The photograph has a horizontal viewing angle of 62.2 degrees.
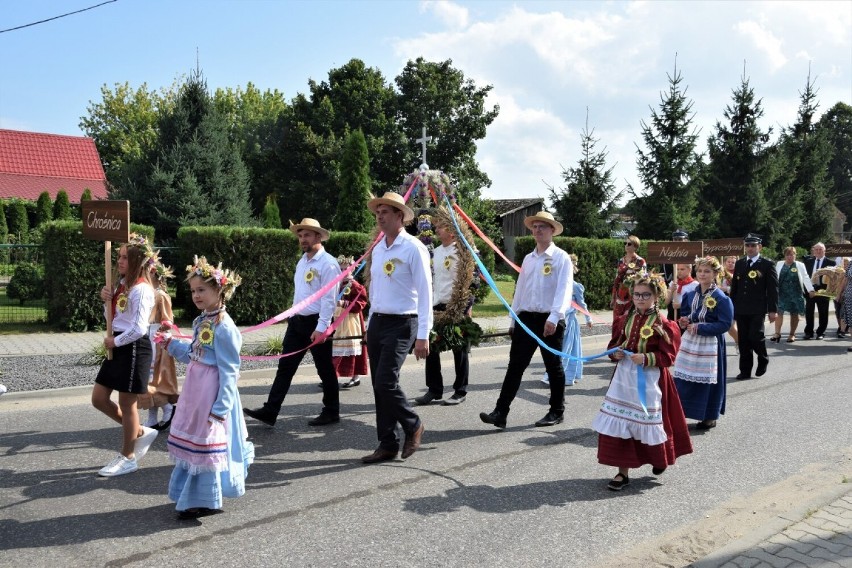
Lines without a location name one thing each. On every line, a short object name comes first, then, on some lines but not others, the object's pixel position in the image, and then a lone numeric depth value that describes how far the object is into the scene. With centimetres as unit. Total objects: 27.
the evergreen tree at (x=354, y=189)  2795
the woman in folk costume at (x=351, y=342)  905
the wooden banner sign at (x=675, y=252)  896
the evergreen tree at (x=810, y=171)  4056
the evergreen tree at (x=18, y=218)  3347
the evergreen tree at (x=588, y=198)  2748
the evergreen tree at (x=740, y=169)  3584
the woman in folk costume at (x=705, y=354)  715
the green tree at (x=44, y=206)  3284
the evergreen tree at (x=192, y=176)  1811
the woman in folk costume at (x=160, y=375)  633
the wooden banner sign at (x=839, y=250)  1769
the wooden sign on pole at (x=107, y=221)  577
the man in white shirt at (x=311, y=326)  675
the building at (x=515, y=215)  5172
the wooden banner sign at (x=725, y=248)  1119
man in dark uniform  1053
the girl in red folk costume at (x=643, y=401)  528
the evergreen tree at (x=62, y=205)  3197
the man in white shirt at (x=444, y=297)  789
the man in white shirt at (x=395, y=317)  577
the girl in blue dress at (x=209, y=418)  434
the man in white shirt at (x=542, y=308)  687
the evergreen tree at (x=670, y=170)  3153
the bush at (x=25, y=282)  1574
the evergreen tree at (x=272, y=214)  2967
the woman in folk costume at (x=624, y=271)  946
